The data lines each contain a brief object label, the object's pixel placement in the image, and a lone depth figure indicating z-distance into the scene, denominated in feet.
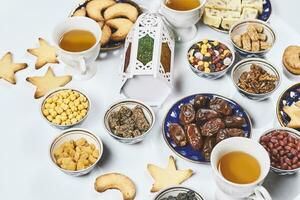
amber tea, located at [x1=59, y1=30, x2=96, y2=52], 5.42
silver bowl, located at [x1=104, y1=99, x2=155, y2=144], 4.96
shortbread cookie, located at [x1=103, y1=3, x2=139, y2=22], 5.90
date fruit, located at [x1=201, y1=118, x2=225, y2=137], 4.94
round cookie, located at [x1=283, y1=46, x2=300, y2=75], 5.47
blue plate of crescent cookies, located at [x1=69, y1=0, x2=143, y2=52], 5.72
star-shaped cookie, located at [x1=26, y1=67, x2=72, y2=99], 5.52
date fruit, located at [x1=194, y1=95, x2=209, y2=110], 5.16
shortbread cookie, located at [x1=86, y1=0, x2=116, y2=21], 5.90
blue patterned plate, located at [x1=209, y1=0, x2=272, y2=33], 5.89
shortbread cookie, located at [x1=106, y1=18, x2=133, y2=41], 5.75
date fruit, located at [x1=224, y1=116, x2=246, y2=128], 5.01
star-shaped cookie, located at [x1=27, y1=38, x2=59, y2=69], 5.73
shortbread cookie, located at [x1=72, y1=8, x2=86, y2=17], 5.87
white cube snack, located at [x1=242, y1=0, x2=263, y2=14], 5.90
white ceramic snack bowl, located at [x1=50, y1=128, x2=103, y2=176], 4.92
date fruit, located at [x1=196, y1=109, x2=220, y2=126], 5.05
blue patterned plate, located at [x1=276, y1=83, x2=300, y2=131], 5.11
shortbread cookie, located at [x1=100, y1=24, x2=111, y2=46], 5.70
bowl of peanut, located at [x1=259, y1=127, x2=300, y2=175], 4.70
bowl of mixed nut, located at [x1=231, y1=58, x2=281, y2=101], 5.28
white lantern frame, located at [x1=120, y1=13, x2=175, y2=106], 5.23
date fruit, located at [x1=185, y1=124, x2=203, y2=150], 4.91
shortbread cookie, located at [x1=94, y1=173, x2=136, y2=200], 4.79
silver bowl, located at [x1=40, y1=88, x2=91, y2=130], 5.13
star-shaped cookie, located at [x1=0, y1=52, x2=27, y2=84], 5.61
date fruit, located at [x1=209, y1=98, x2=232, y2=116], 5.10
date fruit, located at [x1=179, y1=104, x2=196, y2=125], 5.07
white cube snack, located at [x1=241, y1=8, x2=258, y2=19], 5.86
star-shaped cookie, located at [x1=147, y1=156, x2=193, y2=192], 4.80
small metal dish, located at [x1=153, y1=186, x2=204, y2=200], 4.51
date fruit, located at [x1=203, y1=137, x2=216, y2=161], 4.84
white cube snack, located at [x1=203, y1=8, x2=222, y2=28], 5.82
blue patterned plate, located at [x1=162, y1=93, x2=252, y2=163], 4.90
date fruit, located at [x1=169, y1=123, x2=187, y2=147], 4.95
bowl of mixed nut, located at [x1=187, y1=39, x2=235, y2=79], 5.49
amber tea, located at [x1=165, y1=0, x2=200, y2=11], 5.68
